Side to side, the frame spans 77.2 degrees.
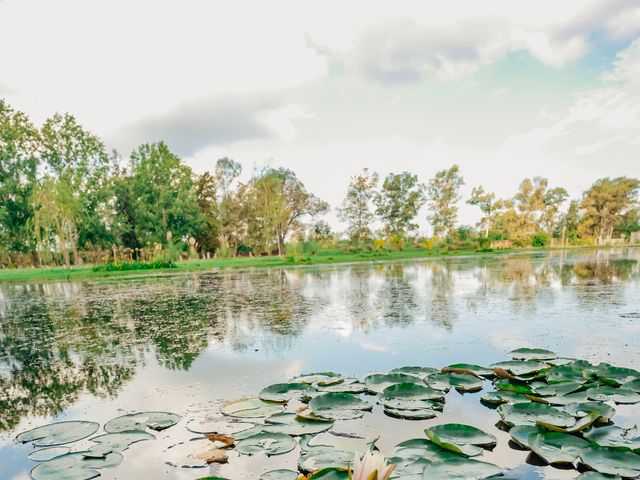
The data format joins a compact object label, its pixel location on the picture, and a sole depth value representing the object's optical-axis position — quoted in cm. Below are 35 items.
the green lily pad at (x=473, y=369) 346
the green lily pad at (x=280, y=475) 202
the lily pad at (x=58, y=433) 259
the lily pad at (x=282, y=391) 309
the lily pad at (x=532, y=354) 384
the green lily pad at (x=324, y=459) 210
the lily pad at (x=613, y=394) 285
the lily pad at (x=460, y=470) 193
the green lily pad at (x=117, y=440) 241
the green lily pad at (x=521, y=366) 343
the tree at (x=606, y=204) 4741
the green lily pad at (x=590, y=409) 254
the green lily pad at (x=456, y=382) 320
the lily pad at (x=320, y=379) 335
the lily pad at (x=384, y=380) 323
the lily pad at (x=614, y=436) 220
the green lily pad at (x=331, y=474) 188
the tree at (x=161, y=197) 3547
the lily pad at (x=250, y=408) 286
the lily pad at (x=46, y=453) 238
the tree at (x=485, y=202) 4100
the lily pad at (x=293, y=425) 255
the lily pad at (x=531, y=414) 252
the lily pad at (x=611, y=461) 193
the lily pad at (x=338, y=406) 279
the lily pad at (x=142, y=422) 273
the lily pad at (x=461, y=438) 216
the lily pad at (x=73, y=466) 212
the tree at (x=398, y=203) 4009
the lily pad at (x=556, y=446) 212
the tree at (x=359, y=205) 4066
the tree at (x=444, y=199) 4009
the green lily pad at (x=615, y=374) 314
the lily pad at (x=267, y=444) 233
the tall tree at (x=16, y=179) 3158
